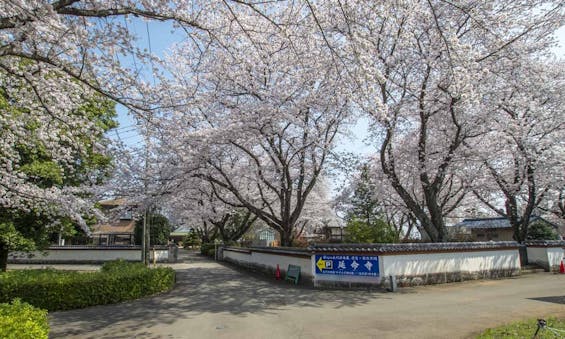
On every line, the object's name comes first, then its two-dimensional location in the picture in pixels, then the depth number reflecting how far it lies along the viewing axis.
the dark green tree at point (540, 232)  25.14
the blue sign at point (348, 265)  12.00
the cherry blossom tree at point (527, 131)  14.88
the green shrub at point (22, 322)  4.47
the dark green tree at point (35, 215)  13.45
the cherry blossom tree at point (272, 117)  14.80
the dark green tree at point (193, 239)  63.16
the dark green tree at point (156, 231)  36.14
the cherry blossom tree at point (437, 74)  12.33
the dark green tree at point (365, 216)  18.34
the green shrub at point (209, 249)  34.50
